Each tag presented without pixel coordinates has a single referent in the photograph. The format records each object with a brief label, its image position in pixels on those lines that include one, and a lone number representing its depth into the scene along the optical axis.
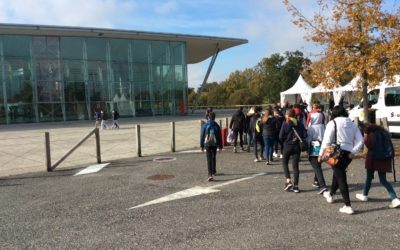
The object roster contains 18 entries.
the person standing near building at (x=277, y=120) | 10.93
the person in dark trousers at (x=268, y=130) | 10.58
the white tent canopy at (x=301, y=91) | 26.95
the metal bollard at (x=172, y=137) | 14.31
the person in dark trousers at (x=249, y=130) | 13.15
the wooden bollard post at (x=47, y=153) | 10.98
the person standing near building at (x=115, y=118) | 27.18
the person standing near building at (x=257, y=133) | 11.38
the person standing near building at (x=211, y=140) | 8.95
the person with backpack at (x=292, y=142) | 7.45
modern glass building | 37.44
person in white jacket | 5.98
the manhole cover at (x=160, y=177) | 9.25
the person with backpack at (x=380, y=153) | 6.12
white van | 14.98
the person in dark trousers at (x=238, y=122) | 13.48
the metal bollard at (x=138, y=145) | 13.43
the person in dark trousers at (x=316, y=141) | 7.02
